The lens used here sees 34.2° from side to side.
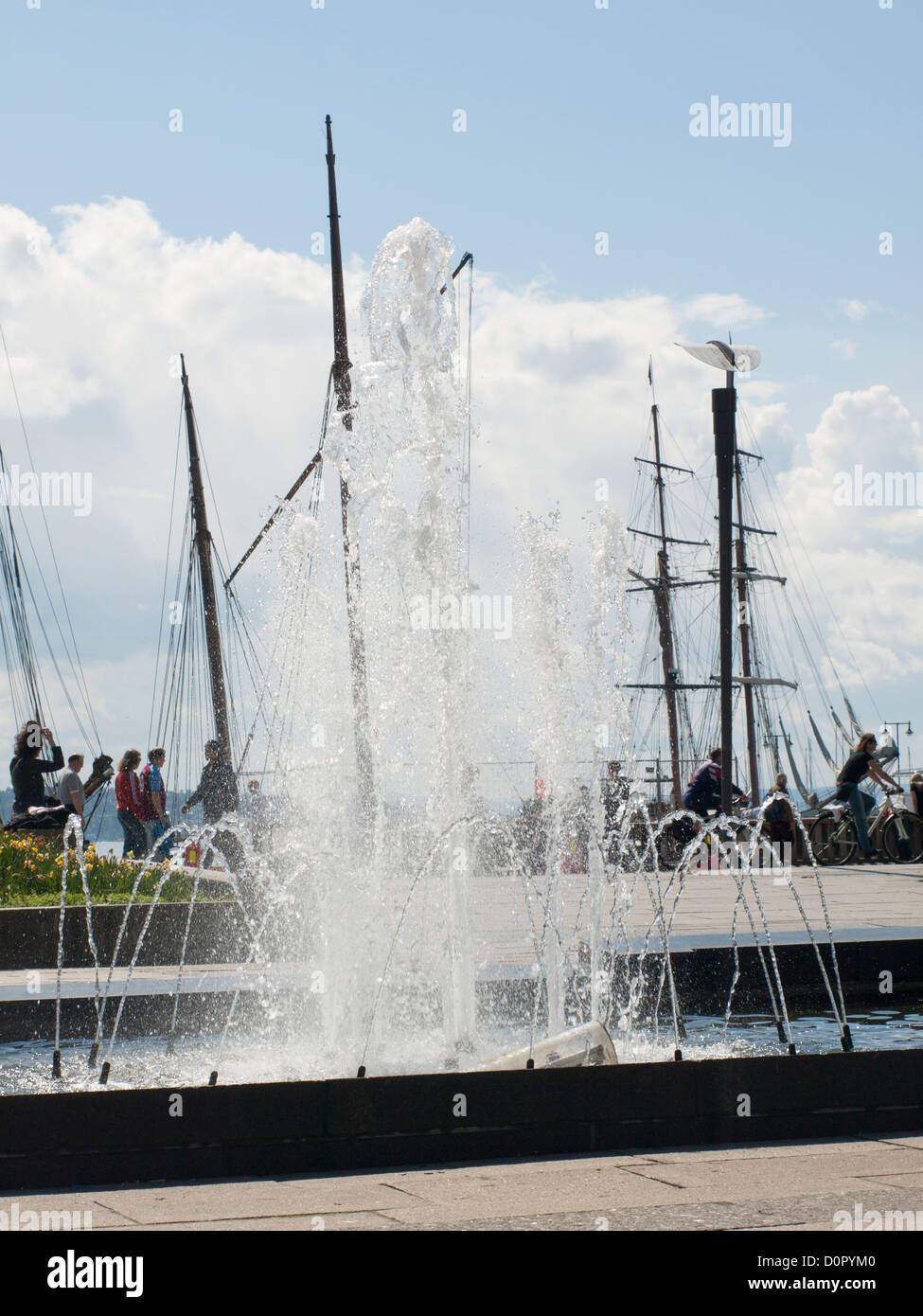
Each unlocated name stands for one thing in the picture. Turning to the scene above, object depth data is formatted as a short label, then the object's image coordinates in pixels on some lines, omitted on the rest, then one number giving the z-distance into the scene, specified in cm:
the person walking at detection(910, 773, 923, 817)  2311
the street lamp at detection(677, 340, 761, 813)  1762
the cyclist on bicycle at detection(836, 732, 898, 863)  1847
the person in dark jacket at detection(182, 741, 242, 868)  1925
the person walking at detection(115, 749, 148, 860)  1767
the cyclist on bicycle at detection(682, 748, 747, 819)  2011
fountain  527
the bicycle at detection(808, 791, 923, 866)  1981
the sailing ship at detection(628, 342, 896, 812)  5978
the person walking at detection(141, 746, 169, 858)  1784
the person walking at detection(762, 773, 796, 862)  2159
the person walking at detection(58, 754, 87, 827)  1648
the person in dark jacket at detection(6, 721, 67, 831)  1608
